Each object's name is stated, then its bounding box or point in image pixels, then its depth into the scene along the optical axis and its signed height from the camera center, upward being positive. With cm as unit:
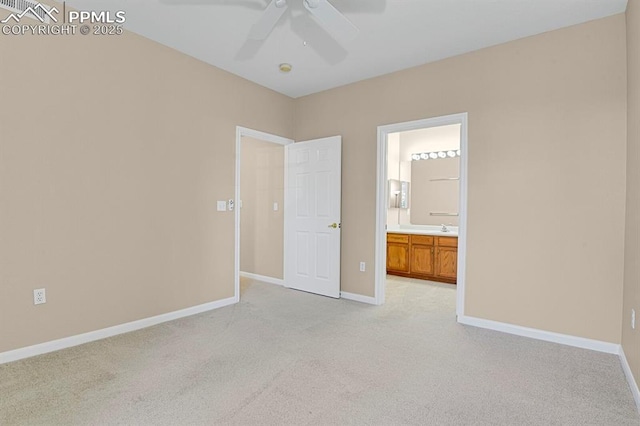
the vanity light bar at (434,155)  560 +99
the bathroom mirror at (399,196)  608 +28
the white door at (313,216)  422 -8
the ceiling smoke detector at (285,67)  366 +161
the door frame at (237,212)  395 -3
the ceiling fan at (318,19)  216 +135
